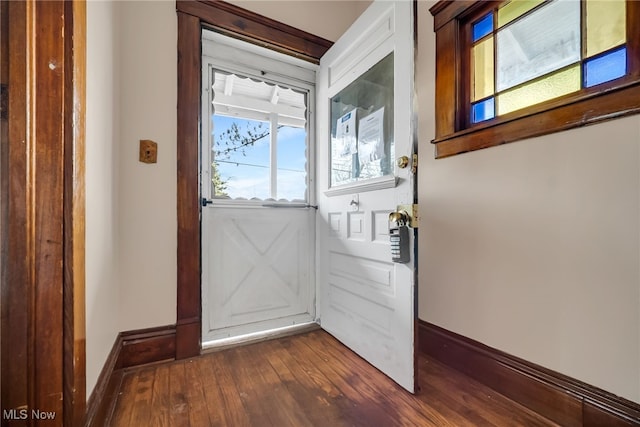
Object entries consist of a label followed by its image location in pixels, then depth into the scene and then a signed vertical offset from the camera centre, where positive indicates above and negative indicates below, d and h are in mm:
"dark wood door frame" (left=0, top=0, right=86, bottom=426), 677 -3
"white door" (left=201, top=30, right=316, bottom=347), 1799 +156
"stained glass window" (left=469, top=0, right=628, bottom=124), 1009 +709
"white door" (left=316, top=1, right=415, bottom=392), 1289 +171
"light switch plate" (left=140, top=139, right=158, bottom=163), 1480 +341
